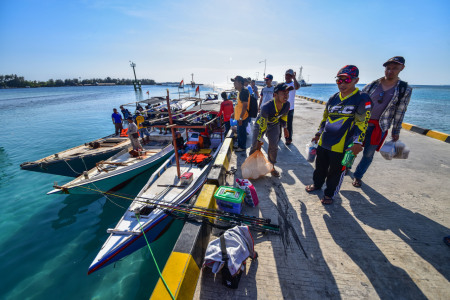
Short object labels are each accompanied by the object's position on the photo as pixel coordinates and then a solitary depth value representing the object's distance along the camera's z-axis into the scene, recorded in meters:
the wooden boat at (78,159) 7.35
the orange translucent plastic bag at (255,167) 4.48
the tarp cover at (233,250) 2.23
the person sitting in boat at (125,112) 14.93
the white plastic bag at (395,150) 3.62
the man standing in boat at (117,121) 13.73
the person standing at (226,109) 7.64
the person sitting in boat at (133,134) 8.48
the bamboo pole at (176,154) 4.57
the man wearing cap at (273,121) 4.15
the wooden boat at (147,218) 3.80
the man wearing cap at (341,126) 2.95
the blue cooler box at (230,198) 3.34
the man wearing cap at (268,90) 6.75
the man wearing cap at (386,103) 3.31
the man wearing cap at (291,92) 5.73
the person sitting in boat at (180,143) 8.06
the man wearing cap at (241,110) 5.69
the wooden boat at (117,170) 6.00
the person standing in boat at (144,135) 10.51
